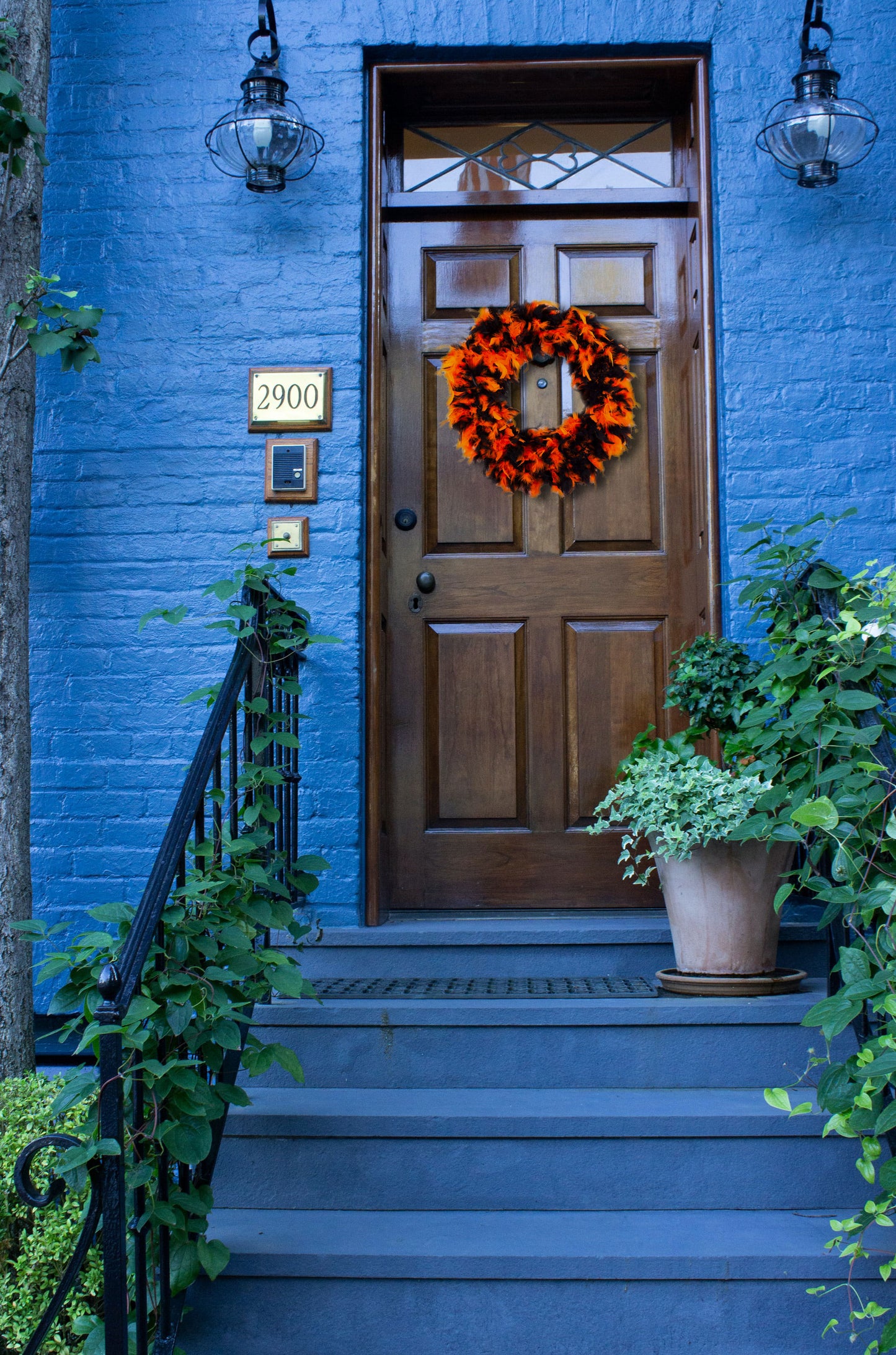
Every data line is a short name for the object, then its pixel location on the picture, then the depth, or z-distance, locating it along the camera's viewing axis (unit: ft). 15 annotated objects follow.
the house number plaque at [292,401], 11.34
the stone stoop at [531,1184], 6.81
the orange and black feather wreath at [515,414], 12.14
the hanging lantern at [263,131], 10.82
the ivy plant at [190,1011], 6.45
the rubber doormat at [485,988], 9.10
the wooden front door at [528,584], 11.87
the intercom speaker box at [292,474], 11.24
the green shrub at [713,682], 9.88
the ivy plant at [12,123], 9.64
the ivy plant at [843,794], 6.41
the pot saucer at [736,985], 8.91
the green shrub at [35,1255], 7.24
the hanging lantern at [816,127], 10.69
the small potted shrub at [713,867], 8.93
